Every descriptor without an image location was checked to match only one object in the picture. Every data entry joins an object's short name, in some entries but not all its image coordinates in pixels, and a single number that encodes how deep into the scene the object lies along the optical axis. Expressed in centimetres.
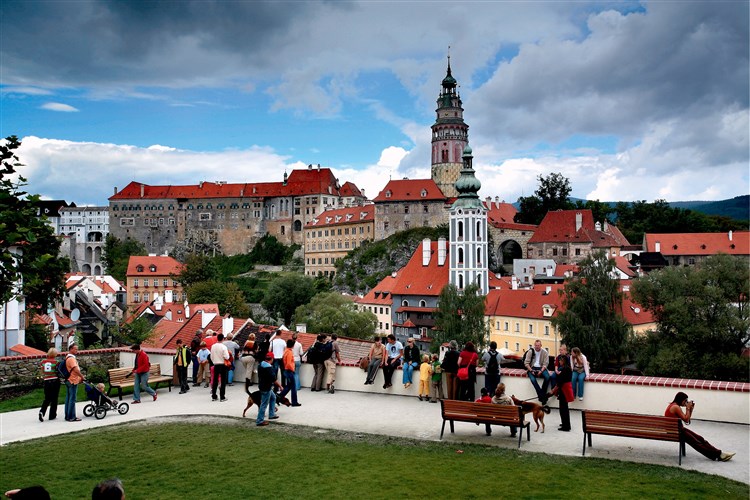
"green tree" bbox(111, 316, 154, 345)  2419
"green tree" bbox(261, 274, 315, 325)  7531
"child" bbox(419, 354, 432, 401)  1286
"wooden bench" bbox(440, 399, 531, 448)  968
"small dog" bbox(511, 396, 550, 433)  1027
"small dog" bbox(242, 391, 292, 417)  1171
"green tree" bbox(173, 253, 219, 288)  7431
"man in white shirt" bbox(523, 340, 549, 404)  1177
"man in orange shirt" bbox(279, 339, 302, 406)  1283
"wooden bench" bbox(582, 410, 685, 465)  874
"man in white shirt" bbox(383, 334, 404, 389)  1361
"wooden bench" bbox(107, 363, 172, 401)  1373
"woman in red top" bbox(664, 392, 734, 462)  877
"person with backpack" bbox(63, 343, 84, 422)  1231
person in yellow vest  1466
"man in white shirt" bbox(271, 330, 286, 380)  1330
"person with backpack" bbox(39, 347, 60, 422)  1227
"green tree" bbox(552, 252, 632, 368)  4097
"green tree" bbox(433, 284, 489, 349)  4909
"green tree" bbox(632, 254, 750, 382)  3509
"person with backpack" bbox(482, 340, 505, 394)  1197
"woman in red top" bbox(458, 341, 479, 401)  1180
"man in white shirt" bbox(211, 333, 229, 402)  1359
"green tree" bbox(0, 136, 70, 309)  753
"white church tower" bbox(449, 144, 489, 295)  6825
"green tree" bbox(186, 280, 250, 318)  6305
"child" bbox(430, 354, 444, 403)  1275
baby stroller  1252
